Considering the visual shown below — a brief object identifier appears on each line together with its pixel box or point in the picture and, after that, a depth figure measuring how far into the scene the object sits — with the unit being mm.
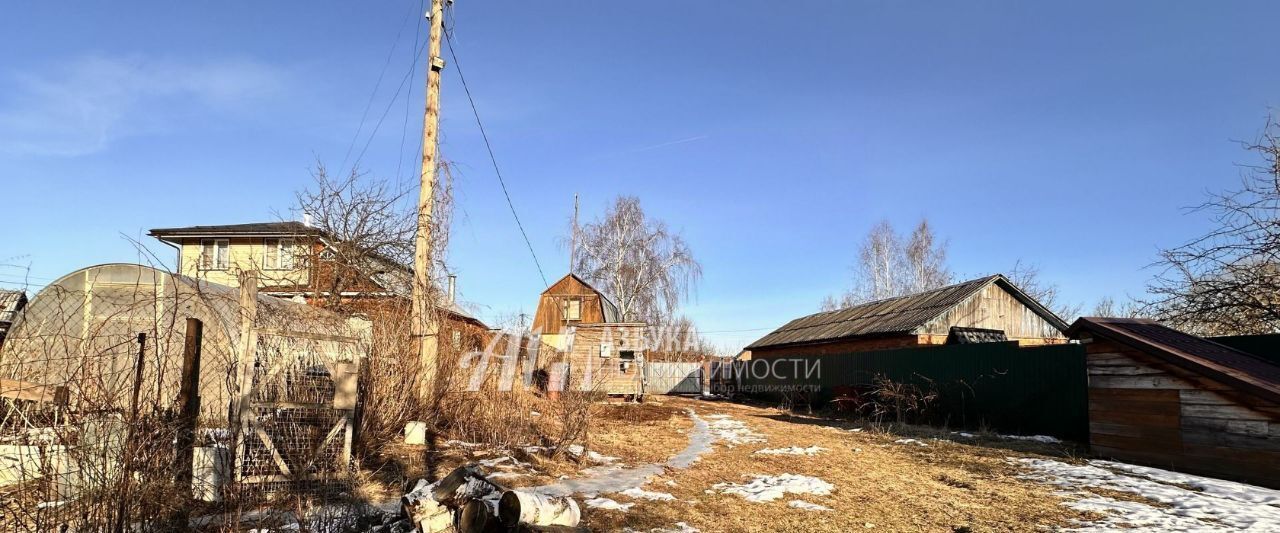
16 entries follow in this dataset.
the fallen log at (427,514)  4660
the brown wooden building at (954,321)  19484
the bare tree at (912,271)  36969
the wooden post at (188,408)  4277
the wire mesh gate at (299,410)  5777
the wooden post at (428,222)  9141
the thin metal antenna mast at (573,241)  34906
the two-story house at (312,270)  10859
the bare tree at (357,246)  15836
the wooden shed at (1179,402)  7258
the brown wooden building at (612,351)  20948
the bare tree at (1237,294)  11984
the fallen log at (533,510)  4539
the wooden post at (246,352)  5641
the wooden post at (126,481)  3586
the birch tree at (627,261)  34719
